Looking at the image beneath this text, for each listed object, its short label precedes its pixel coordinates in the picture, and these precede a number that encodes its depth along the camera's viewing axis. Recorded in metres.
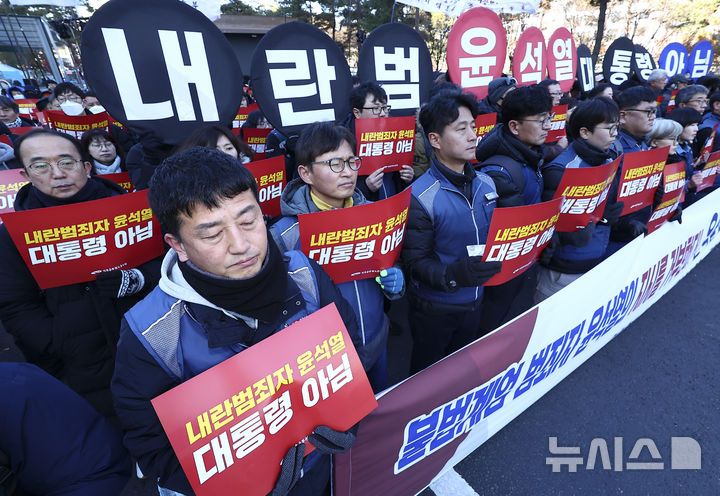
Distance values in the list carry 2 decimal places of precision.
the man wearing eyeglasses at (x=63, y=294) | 1.76
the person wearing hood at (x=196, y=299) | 1.04
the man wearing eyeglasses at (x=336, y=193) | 1.83
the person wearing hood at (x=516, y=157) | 2.36
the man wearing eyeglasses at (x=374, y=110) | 3.10
